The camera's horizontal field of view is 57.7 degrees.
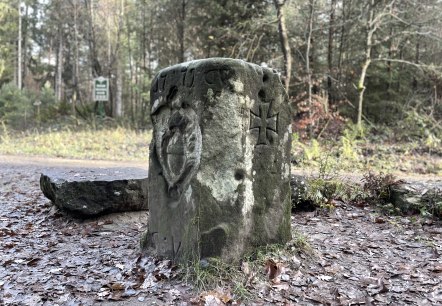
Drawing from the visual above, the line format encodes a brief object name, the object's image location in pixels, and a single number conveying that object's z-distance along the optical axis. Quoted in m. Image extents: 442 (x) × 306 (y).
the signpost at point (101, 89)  18.47
